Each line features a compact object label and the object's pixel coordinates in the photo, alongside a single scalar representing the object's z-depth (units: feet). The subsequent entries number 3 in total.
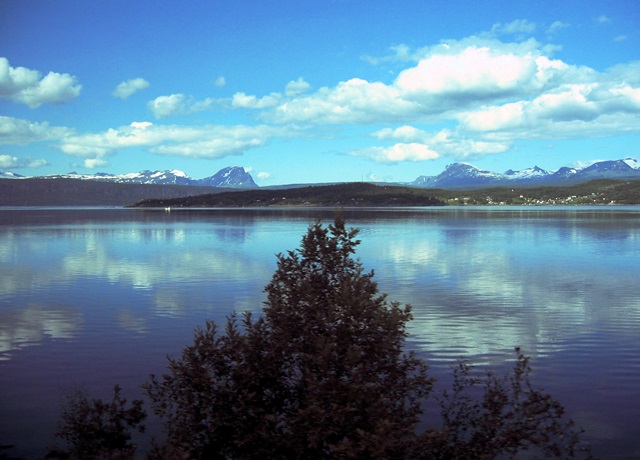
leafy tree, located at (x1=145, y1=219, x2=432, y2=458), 29.01
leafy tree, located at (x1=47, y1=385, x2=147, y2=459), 37.55
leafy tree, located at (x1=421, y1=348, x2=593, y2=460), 33.04
